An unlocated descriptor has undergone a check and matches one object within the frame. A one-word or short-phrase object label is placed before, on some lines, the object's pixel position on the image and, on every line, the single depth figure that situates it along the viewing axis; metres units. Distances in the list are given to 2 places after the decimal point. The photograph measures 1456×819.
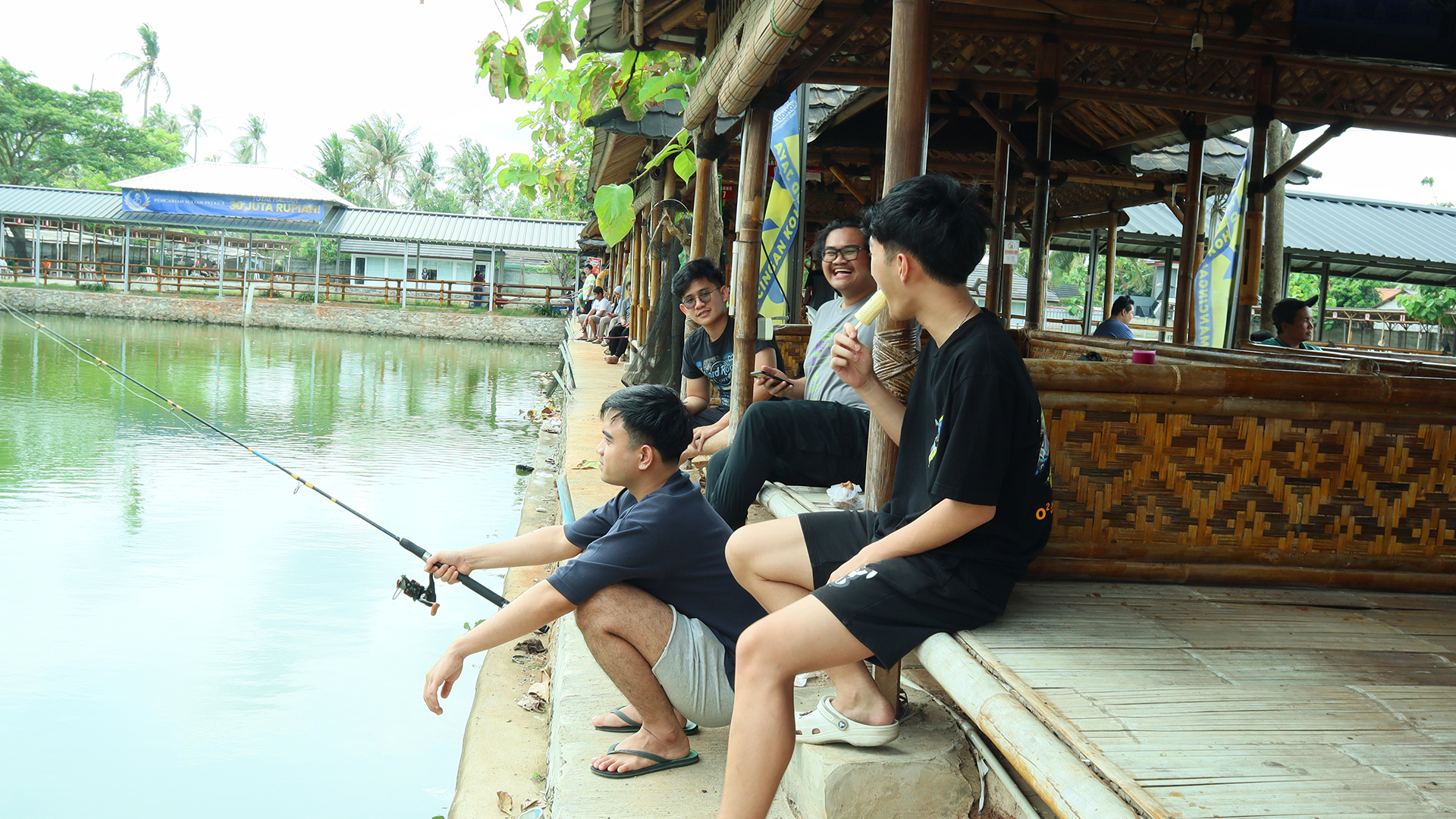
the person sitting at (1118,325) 9.37
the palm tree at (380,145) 49.06
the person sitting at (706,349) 4.66
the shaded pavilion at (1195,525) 1.69
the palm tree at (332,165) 44.12
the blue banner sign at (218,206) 28.86
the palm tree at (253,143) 61.75
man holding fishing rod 2.53
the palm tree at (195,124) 66.06
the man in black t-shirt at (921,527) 2.00
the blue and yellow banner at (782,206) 4.58
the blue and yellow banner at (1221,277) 5.21
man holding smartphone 3.42
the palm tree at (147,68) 58.50
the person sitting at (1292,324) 6.88
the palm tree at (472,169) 55.62
